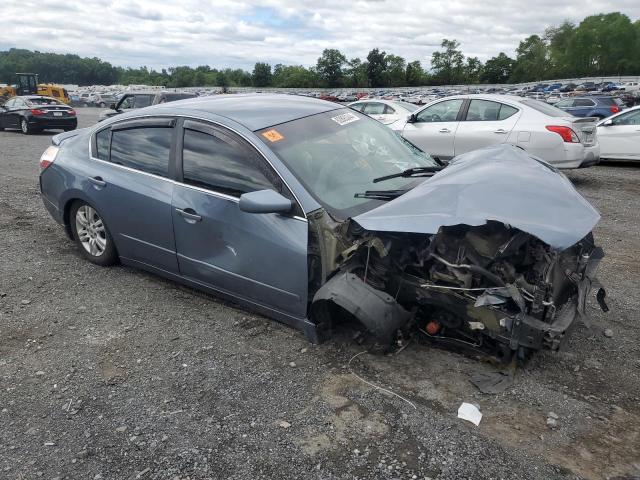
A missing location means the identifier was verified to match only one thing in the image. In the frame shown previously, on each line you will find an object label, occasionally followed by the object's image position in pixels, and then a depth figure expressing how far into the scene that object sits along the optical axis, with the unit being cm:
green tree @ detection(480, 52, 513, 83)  11106
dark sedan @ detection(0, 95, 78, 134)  1845
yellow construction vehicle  4025
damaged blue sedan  300
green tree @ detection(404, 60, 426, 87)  10788
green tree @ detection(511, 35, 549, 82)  11150
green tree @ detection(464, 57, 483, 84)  11245
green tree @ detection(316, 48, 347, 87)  11969
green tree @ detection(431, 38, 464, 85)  11550
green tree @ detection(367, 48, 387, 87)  11156
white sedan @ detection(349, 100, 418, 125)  1409
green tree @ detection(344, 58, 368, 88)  11244
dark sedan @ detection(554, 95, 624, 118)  1988
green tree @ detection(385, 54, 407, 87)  10863
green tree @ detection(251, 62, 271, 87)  12494
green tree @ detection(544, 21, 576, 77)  11668
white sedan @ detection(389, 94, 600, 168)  851
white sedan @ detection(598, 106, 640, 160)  1073
